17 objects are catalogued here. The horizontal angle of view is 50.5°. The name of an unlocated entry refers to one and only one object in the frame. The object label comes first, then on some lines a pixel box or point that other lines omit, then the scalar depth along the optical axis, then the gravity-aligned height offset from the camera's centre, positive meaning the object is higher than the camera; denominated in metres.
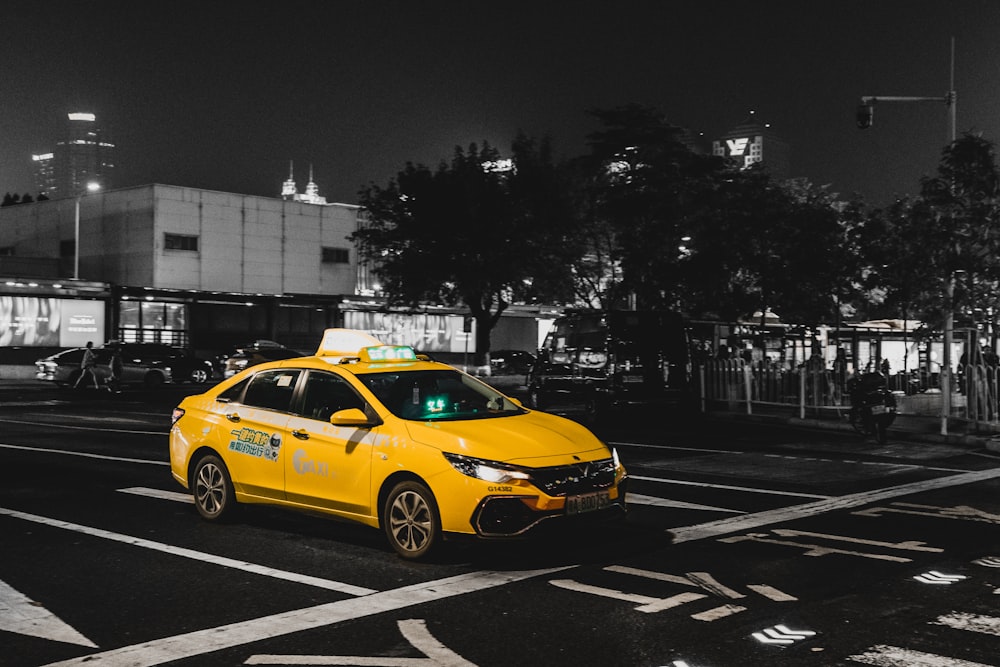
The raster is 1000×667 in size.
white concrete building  46.38 +4.24
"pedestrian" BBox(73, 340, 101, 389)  33.31 -0.72
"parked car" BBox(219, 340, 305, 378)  35.88 -0.36
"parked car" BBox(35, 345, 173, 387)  34.72 -0.90
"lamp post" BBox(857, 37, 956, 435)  18.64 +1.37
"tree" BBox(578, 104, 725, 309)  31.94 +5.00
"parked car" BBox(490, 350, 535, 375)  51.84 -0.65
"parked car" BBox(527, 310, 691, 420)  20.03 -0.26
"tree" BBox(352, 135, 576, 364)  43.19 +4.87
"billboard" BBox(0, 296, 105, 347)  40.81 +0.76
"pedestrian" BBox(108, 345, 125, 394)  33.25 -0.95
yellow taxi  7.38 -0.79
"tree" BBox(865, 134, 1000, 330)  22.53 +2.62
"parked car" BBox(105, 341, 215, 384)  36.25 -0.57
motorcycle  17.56 -0.84
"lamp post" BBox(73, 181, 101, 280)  47.50 +4.64
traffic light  24.83 +5.63
